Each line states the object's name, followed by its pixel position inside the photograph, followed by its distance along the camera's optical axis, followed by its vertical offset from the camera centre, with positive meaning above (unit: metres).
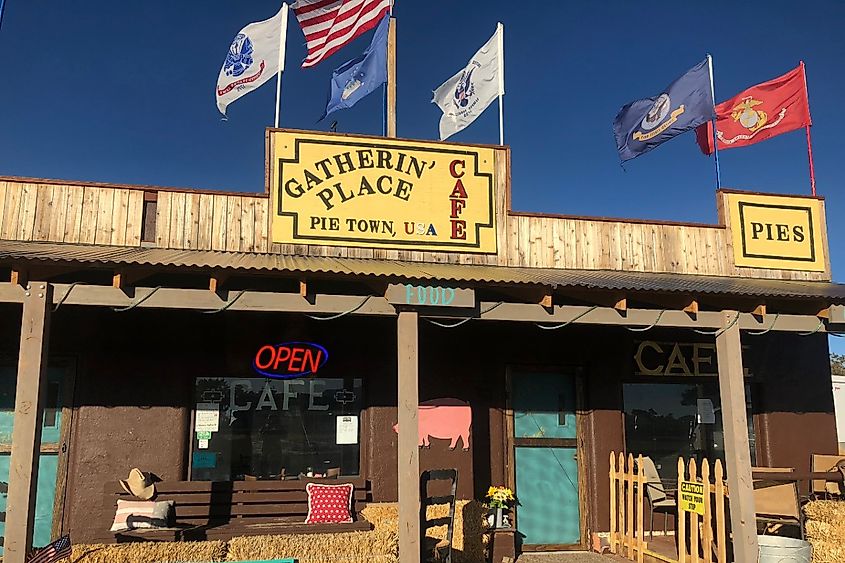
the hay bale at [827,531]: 9.41 -1.20
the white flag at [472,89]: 11.54 +4.94
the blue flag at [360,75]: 11.33 +5.01
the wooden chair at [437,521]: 8.29 -0.96
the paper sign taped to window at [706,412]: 11.62 +0.23
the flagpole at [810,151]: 11.85 +4.12
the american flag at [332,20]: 11.41 +5.76
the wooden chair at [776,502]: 10.06 -0.94
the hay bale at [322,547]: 7.54 -1.10
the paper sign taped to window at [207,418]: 10.00 +0.16
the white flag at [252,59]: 11.08 +5.08
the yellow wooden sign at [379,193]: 9.88 +2.94
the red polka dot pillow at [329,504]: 9.77 -0.89
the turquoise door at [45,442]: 9.45 -0.12
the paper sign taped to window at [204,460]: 9.90 -0.36
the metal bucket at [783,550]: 8.51 -1.28
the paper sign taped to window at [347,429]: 10.36 +0.01
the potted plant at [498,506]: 9.97 -0.94
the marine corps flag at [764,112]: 11.93 +4.76
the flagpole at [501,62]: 11.28 +5.16
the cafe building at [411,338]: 8.53 +1.15
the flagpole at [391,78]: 10.63 +4.81
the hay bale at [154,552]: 7.31 -1.10
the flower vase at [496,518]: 9.95 -1.09
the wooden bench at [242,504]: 9.23 -0.88
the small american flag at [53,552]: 6.67 -1.00
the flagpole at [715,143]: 11.62 +4.26
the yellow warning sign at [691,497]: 8.60 -0.74
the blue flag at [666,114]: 11.76 +4.74
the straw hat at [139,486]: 9.31 -0.63
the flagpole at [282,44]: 10.94 +5.24
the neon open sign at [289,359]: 10.21 +0.89
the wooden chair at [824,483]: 11.14 -0.74
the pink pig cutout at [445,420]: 10.51 +0.12
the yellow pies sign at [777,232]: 11.30 +2.75
